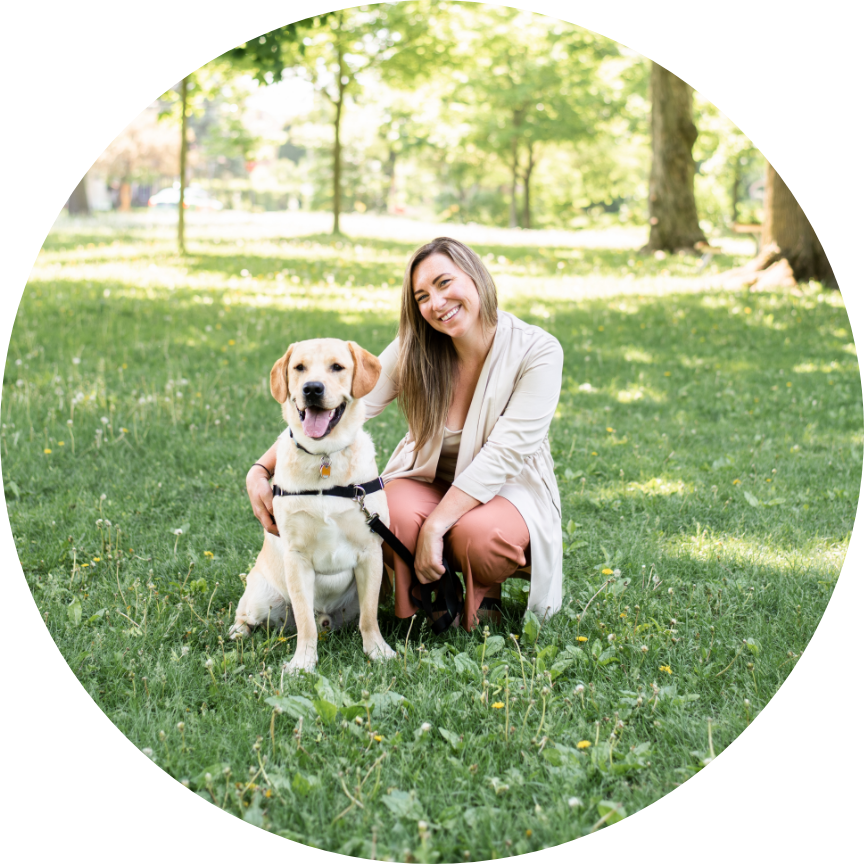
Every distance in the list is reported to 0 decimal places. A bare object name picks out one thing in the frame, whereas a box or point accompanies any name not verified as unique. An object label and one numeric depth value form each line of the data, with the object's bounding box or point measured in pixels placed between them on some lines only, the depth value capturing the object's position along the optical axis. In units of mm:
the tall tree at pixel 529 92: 31109
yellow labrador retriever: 3268
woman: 3496
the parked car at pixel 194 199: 52656
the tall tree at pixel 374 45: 21031
